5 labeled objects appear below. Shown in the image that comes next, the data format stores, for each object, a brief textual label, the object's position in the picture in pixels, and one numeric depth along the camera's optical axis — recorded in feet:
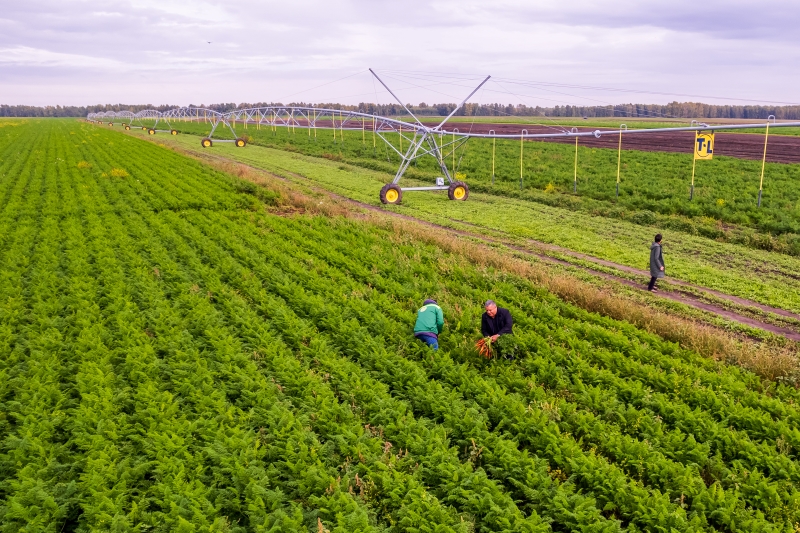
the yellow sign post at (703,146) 75.51
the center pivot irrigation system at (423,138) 75.07
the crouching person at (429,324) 35.01
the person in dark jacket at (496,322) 33.81
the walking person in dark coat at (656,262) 47.52
